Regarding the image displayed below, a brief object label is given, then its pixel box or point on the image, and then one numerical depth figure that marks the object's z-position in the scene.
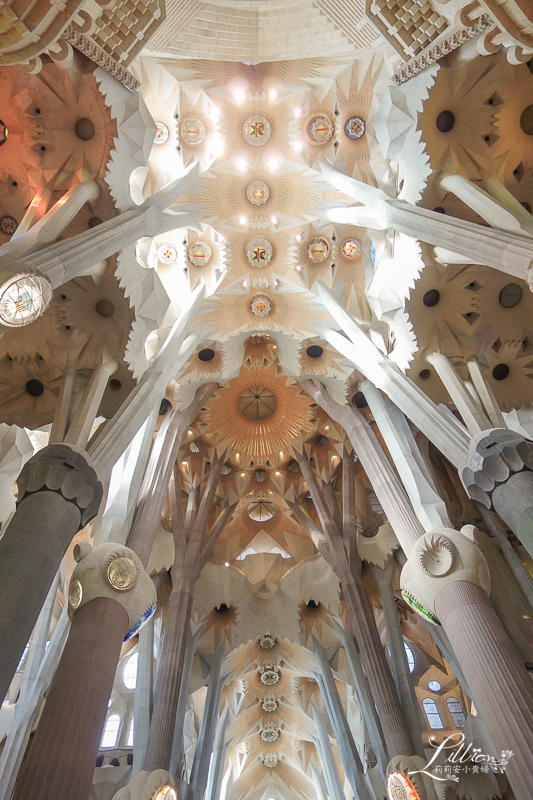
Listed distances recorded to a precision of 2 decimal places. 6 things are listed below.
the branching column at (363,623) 10.06
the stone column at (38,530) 4.93
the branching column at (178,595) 10.07
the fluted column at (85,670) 5.36
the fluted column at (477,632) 5.61
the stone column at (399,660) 10.23
